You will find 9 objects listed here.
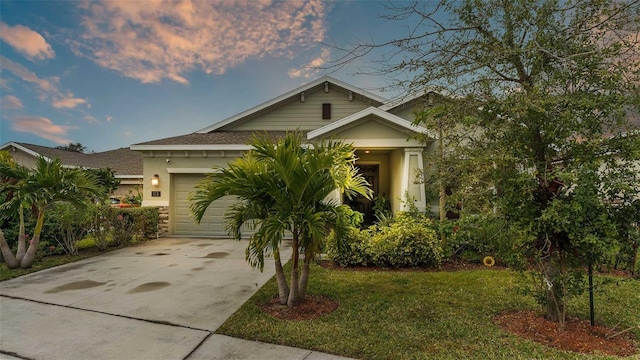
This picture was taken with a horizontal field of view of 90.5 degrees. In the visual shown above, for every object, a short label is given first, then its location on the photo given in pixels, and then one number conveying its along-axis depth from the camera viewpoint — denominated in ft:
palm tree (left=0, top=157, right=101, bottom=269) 21.11
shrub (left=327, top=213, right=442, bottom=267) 21.94
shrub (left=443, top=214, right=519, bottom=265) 16.82
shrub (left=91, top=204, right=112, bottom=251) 28.53
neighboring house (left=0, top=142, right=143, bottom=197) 56.13
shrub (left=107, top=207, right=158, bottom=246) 30.37
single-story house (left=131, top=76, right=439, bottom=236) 31.50
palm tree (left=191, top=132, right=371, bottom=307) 13.00
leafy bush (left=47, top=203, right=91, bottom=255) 25.94
